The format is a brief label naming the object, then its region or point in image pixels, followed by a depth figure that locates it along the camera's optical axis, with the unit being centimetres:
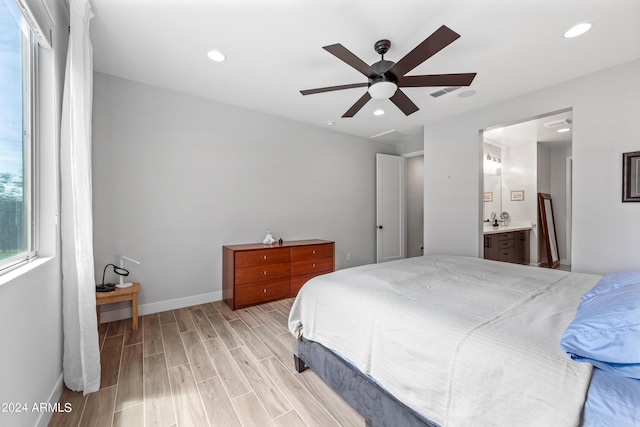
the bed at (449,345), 90
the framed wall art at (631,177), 245
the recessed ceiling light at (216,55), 238
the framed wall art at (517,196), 528
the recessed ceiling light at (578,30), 202
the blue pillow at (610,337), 81
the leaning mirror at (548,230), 515
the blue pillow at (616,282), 138
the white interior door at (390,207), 517
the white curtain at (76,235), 170
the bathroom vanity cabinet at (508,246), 415
